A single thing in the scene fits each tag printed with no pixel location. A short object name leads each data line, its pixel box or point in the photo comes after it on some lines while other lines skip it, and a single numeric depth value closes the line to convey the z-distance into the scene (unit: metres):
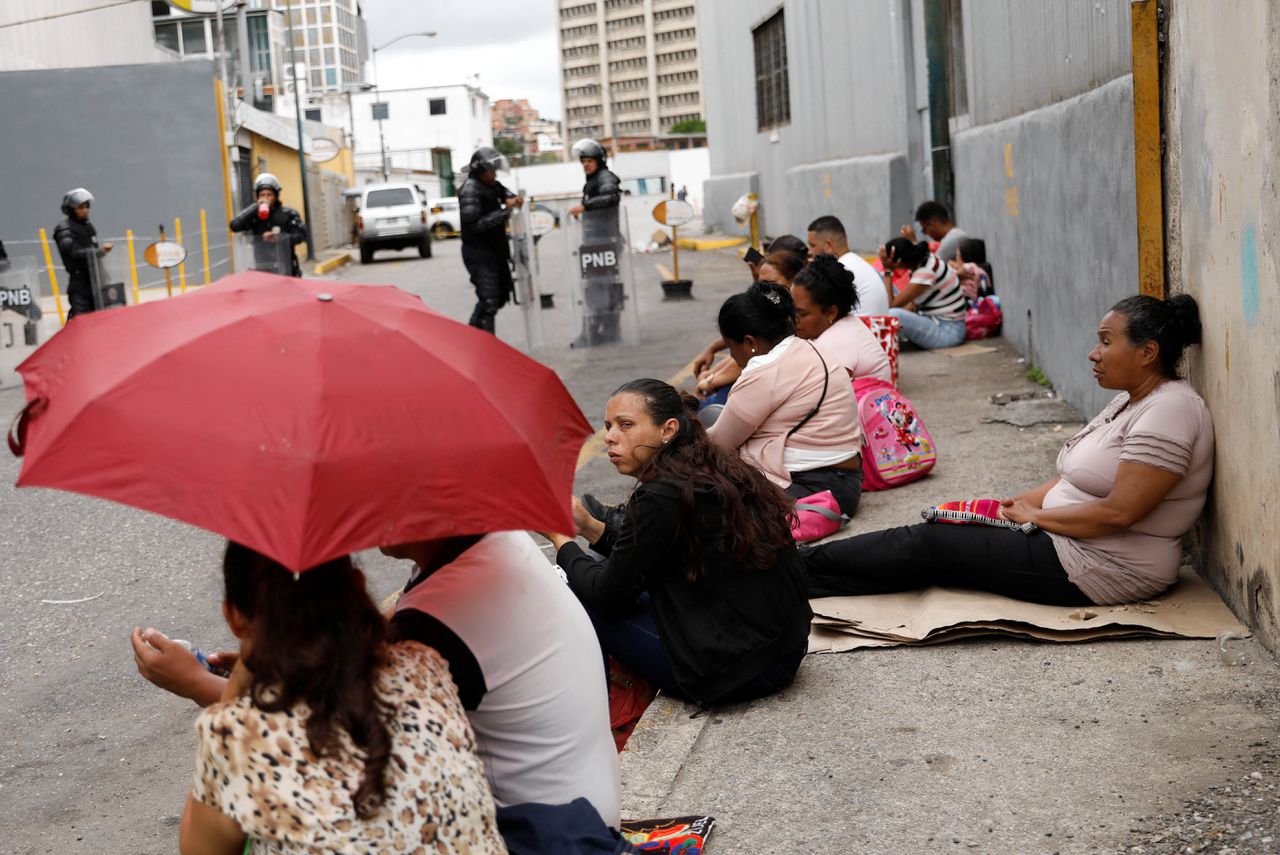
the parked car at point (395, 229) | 32.27
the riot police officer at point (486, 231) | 12.87
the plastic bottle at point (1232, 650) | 4.27
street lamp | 61.44
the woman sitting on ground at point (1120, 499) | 4.54
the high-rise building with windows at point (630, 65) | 164.12
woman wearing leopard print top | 2.06
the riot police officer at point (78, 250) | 16.08
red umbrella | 2.10
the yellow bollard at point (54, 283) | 18.26
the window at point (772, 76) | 24.00
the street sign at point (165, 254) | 17.75
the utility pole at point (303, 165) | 35.70
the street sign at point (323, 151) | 31.17
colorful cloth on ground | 3.24
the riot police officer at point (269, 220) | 15.92
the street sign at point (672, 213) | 16.91
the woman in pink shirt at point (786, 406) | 6.07
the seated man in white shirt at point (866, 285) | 9.02
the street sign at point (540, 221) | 14.23
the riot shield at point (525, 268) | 13.55
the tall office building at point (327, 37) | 164.50
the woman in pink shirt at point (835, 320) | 7.01
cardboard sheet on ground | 4.58
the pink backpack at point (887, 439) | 6.89
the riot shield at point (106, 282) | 16.25
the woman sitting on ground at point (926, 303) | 11.00
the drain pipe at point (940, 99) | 14.35
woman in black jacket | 4.13
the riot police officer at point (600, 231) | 13.70
